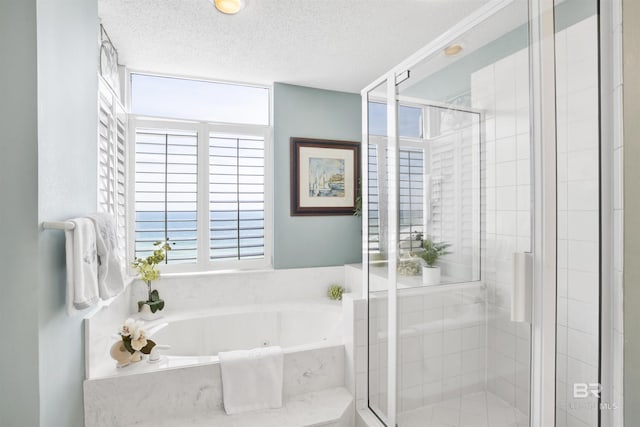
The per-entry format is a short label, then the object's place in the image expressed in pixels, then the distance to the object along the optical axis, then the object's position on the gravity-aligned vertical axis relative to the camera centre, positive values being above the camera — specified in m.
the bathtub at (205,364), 1.72 -0.95
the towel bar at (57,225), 1.26 -0.05
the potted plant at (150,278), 2.58 -0.52
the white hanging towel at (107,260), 1.52 -0.22
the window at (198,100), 2.88 +1.02
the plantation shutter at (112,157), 2.09 +0.38
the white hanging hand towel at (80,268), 1.33 -0.23
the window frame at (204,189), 2.79 +0.20
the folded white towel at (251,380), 1.85 -0.95
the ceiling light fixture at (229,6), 1.86 +1.17
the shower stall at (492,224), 0.97 -0.05
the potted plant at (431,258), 1.53 -0.22
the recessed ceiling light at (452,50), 1.36 +0.67
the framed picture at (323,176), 3.13 +0.35
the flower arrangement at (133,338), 1.79 -0.69
